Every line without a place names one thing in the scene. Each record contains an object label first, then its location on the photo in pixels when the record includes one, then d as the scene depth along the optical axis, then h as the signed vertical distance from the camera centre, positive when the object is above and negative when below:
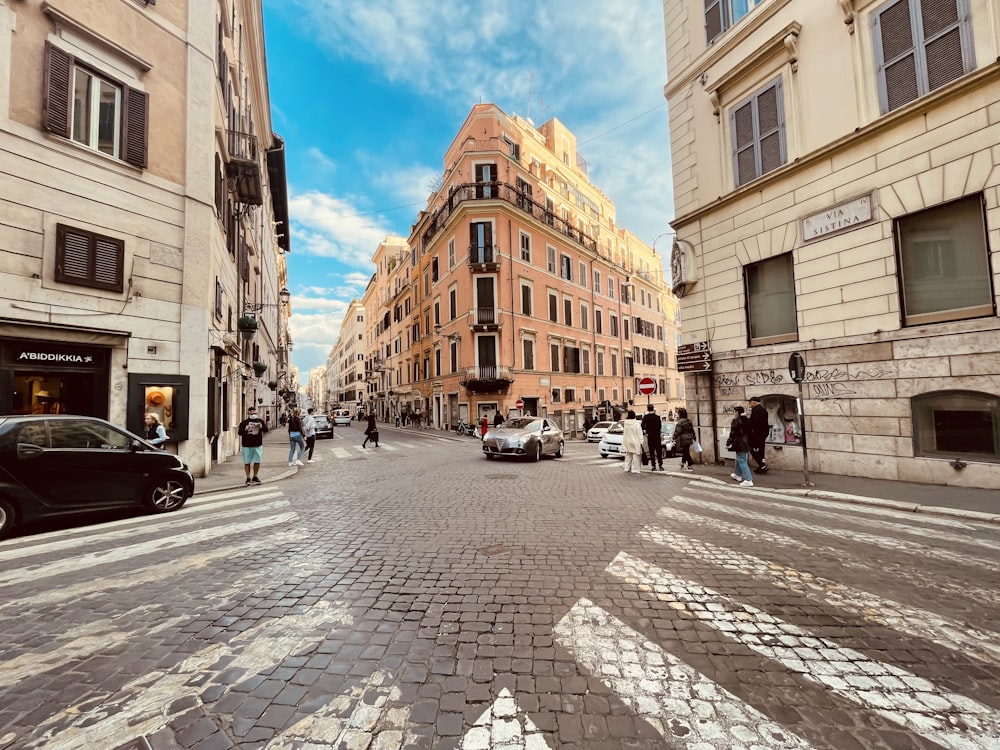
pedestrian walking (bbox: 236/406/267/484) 10.36 -0.75
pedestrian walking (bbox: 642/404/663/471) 12.24 -1.10
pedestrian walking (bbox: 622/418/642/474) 11.80 -1.14
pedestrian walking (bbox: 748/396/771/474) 10.67 -0.93
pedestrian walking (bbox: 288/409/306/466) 13.96 -0.85
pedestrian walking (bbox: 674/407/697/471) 12.11 -1.13
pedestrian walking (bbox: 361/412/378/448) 20.09 -1.22
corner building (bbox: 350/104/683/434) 30.44 +8.96
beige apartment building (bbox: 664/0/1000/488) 8.21 +3.70
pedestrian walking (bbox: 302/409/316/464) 15.00 -0.80
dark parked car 5.97 -0.89
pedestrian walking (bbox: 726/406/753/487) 9.77 -1.07
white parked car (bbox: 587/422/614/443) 24.20 -1.83
